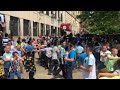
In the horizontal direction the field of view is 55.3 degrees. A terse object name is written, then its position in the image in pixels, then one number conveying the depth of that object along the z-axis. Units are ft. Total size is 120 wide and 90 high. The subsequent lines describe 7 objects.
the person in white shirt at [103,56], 14.38
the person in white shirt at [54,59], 16.15
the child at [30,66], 13.56
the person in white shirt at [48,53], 17.30
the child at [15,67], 12.77
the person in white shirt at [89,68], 10.20
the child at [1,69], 12.42
